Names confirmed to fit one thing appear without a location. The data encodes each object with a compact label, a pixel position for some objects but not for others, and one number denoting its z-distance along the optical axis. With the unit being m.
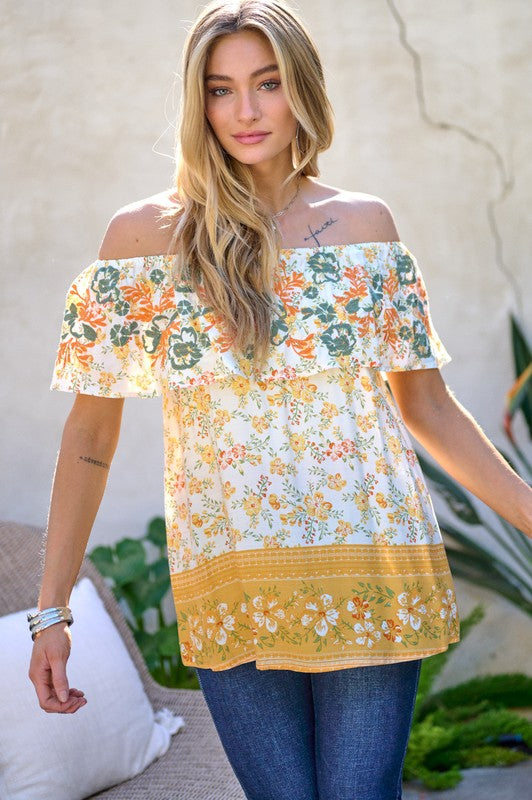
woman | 1.79
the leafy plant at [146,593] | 3.70
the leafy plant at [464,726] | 3.70
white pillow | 2.67
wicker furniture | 2.68
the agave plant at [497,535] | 3.76
